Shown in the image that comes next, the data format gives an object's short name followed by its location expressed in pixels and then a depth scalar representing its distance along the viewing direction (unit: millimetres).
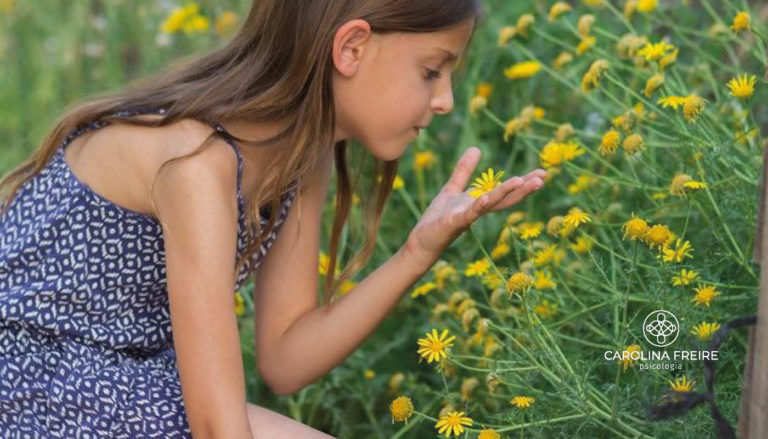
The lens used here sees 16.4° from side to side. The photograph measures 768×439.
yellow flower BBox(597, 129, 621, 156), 2570
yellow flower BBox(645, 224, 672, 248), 2380
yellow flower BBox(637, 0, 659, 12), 2782
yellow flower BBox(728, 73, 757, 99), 2529
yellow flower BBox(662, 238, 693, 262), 2403
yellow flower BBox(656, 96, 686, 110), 2556
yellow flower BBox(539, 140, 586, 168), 2661
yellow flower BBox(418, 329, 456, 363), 2422
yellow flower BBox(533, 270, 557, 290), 2566
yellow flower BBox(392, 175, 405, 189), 2852
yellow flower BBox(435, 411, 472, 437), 2382
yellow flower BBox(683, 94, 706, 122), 2501
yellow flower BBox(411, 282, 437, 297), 2677
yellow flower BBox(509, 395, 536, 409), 2379
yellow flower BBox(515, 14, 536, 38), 2801
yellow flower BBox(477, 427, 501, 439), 2375
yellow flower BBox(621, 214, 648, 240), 2383
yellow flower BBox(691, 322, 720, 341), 2392
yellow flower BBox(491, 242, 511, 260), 2679
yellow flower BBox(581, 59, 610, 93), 2637
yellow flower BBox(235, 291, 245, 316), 2795
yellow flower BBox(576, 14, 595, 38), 2762
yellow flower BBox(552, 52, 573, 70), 2841
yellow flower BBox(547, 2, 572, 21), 2800
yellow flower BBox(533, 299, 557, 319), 2622
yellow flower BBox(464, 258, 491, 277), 2582
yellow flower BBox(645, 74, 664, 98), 2587
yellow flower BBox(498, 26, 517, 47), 2846
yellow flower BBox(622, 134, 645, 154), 2541
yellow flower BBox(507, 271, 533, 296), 2391
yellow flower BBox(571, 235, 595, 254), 2528
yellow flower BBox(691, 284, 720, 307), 2408
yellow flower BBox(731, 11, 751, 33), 2568
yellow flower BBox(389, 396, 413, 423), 2423
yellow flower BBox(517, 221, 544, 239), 2510
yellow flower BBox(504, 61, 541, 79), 3026
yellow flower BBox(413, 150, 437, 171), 3036
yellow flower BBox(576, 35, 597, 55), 2735
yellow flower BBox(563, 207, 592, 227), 2467
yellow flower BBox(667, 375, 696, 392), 2349
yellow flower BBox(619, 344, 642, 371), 2406
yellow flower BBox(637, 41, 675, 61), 2638
